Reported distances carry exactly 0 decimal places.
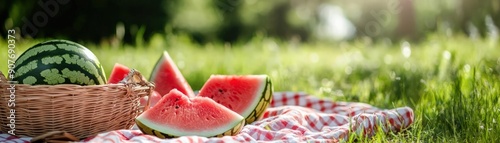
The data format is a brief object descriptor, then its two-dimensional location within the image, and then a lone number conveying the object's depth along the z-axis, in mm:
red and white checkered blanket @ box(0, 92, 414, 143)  3493
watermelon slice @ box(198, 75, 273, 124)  4301
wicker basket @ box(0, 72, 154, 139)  3426
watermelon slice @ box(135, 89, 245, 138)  3668
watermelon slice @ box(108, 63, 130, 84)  4609
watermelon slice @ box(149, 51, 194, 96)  4816
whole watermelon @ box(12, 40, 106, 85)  3607
